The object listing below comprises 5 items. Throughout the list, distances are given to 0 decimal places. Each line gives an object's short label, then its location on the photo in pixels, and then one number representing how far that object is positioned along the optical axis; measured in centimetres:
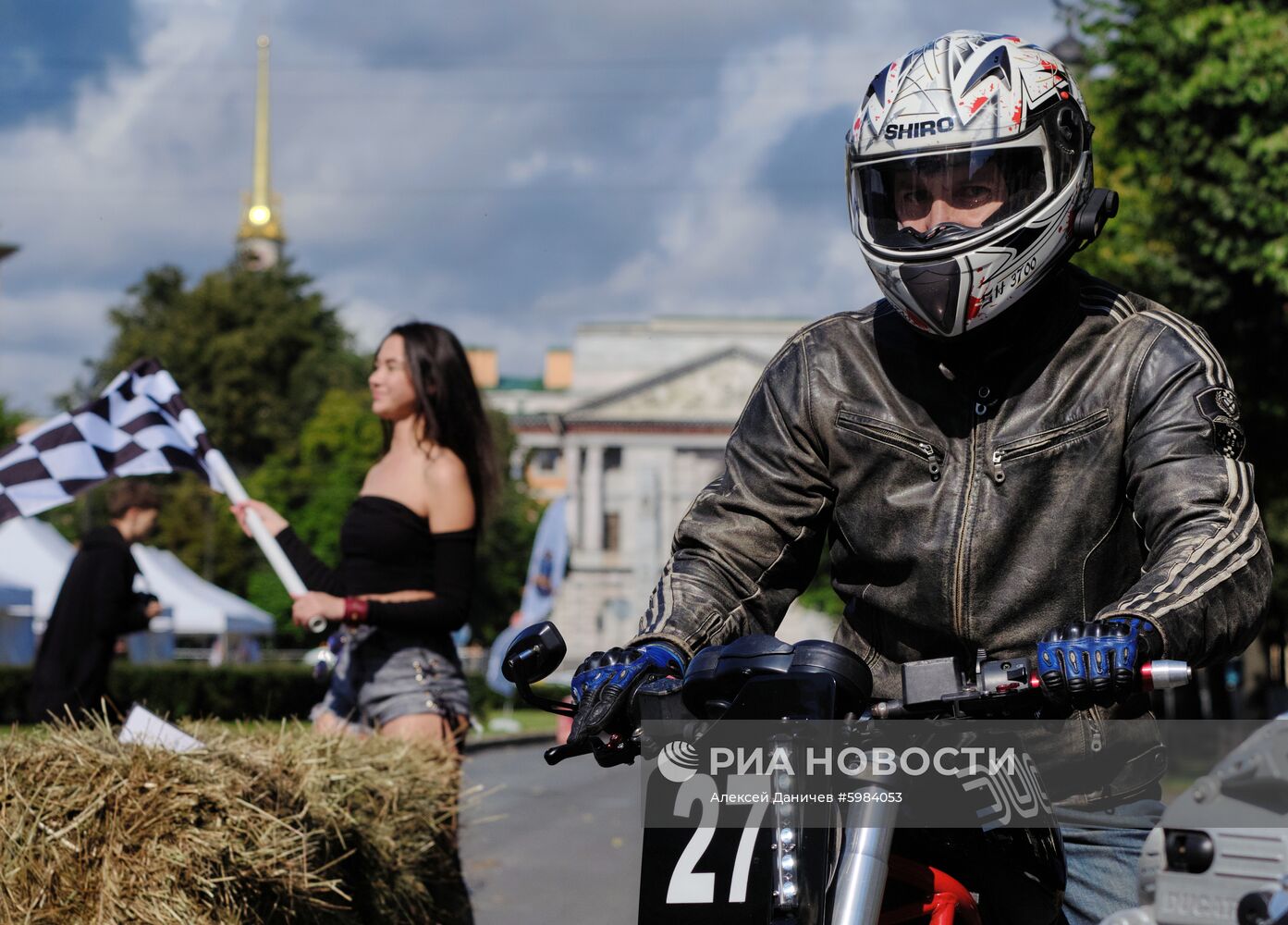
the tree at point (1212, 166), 1587
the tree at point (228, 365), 6297
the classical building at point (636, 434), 9612
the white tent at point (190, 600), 3078
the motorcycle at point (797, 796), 202
